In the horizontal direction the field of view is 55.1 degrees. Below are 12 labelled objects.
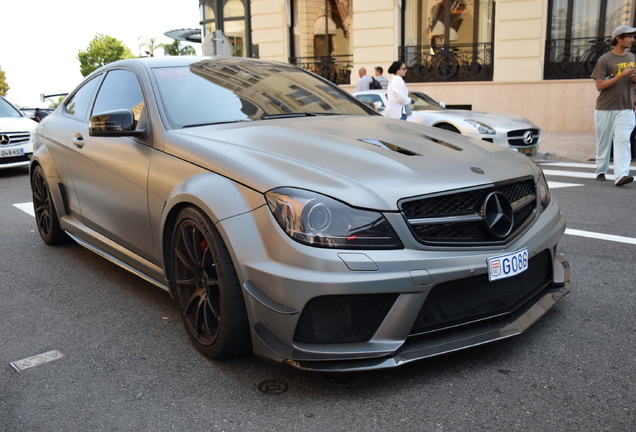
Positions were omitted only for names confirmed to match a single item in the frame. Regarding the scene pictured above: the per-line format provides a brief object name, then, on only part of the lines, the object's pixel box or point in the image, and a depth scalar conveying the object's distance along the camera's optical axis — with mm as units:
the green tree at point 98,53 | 83062
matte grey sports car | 2484
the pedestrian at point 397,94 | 9680
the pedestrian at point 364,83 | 14760
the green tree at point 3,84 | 102500
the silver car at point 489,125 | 9727
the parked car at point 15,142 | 10523
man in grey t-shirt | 7711
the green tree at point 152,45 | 72750
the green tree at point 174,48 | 73375
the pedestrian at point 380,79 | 14695
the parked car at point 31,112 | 19686
